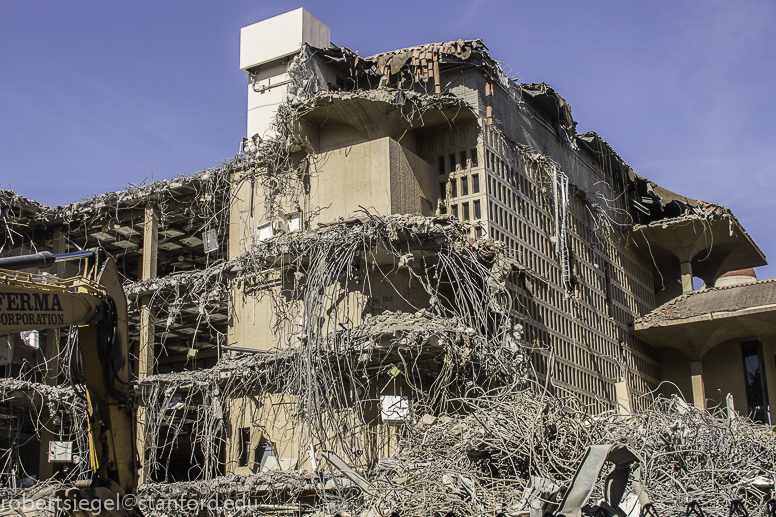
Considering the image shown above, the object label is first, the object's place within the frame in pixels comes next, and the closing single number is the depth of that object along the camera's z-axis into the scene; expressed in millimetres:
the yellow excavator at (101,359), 9477
